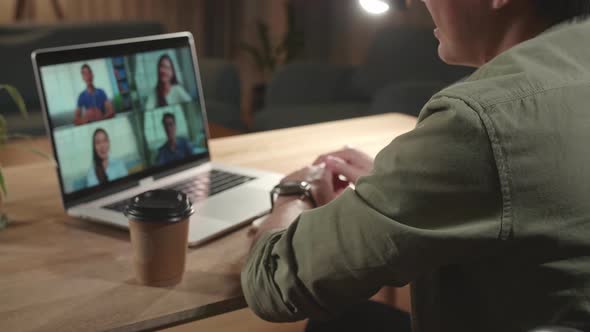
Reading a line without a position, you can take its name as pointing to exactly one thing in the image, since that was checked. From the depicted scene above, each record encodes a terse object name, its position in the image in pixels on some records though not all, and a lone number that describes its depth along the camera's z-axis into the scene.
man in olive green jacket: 0.68
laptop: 1.17
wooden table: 0.86
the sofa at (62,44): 3.78
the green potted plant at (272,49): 5.15
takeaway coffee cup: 0.91
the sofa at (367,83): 3.55
